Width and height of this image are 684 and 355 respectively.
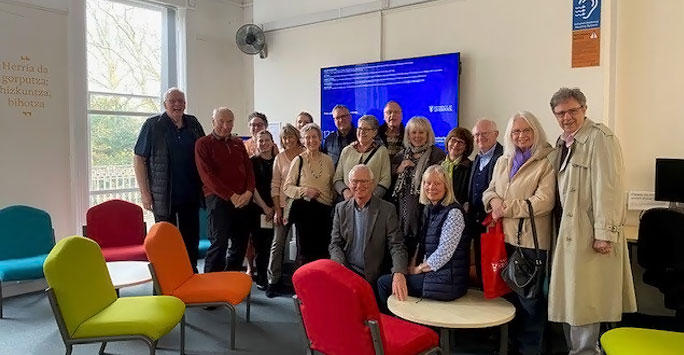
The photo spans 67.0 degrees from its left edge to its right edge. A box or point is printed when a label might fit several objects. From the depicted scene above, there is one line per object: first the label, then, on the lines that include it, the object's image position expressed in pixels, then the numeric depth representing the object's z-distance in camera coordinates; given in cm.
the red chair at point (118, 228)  452
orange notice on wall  388
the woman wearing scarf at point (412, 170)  347
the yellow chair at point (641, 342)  217
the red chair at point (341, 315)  203
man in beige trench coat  266
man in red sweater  408
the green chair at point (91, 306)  254
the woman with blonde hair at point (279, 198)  444
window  558
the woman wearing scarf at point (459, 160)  340
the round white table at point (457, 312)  254
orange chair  313
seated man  321
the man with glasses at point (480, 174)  326
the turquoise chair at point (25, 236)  432
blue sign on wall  387
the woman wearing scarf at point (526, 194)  285
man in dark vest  409
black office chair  321
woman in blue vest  287
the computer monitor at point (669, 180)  358
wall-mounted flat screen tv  464
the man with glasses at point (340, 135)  434
